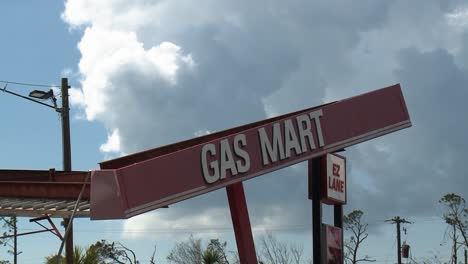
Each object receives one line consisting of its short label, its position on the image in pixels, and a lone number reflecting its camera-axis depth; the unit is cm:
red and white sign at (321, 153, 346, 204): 1653
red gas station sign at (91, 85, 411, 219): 1207
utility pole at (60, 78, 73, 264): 2261
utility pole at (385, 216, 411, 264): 6891
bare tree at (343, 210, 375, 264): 6505
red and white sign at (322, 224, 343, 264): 1631
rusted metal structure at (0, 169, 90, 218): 1311
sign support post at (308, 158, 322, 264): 1623
